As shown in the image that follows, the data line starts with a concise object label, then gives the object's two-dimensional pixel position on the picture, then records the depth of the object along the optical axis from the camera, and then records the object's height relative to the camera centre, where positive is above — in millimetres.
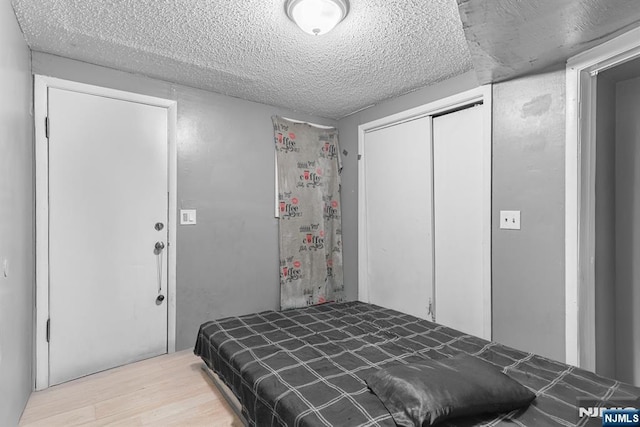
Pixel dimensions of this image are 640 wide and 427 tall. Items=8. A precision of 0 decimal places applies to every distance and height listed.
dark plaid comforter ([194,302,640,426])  1169 -727
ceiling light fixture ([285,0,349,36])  1574 +1005
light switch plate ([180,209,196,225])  2648 -41
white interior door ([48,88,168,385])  2164 -147
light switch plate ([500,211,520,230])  2120 -57
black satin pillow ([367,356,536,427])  1077 -648
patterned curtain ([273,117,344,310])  3203 -25
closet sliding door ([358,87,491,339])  2414 -5
